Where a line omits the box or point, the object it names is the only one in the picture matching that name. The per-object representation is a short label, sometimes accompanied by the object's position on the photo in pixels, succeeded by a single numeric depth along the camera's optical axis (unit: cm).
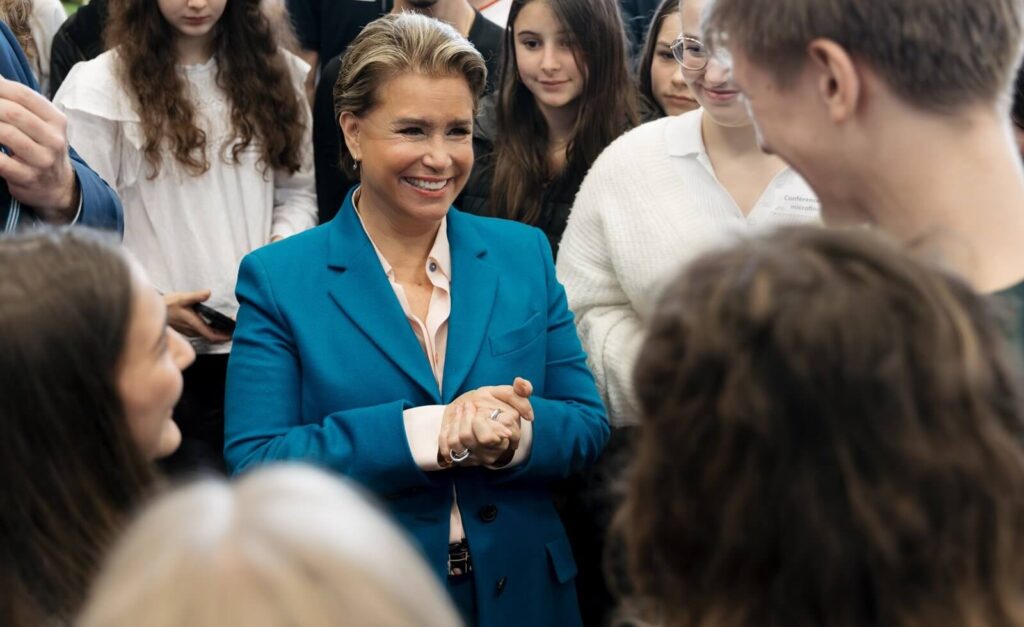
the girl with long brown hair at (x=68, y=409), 138
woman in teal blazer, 237
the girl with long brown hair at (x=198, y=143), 331
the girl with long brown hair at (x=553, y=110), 343
